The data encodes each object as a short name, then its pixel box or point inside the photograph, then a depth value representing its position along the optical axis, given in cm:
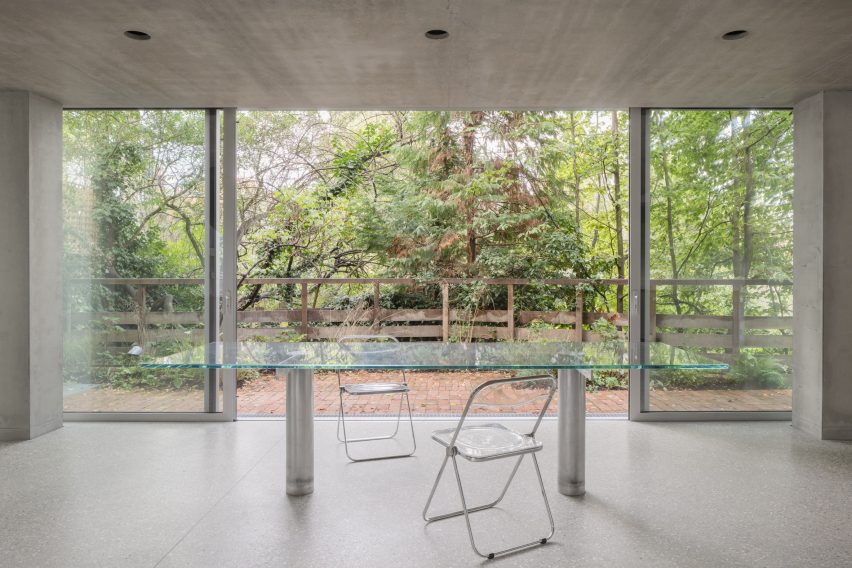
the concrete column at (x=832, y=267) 407
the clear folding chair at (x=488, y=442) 240
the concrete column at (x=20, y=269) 409
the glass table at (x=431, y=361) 262
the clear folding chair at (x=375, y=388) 364
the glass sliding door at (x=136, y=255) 457
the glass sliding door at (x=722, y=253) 452
